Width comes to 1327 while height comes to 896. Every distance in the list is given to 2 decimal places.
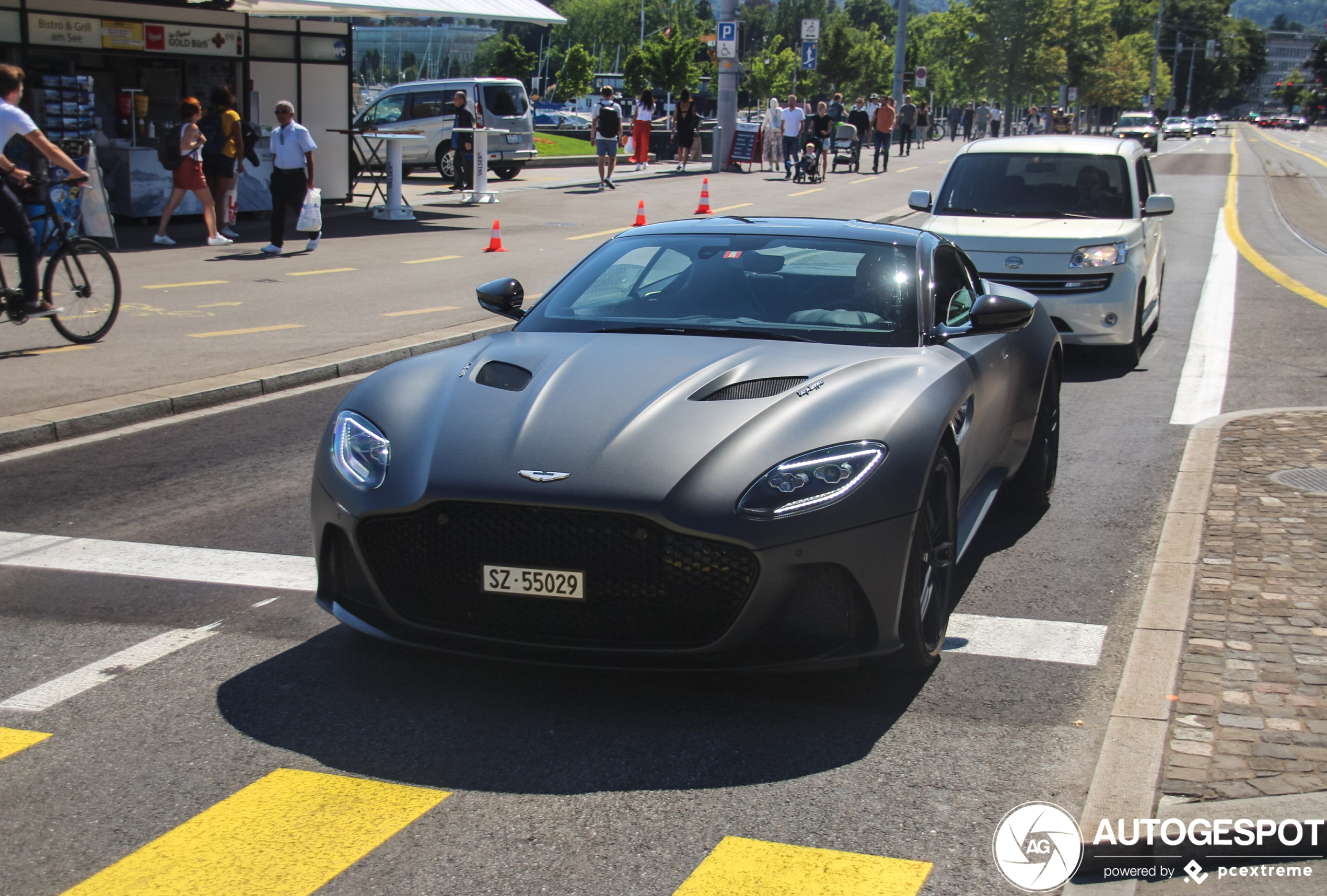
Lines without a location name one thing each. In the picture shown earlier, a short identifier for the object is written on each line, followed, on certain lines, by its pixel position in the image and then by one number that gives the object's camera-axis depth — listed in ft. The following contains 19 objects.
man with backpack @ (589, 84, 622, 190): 90.02
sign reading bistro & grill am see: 61.52
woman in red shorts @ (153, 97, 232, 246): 57.52
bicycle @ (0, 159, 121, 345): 33.78
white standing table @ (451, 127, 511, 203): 80.38
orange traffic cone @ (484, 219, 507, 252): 59.86
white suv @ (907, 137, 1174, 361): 34.83
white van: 100.12
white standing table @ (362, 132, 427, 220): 70.59
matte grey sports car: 12.98
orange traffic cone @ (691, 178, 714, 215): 75.98
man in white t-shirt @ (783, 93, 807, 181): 106.32
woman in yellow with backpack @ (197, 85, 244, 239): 58.95
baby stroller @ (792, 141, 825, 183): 104.01
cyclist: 31.91
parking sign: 111.55
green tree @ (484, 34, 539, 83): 380.99
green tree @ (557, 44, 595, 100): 360.69
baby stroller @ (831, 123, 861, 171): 123.75
